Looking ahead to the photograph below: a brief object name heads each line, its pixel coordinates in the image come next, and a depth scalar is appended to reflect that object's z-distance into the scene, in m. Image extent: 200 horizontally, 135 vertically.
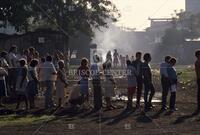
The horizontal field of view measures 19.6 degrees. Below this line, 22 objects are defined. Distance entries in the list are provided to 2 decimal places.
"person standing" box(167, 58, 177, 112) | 19.92
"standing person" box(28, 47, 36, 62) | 24.58
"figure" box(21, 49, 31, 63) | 24.34
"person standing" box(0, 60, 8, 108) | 20.52
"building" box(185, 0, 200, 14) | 186.62
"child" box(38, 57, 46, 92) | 20.67
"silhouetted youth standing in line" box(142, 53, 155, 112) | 20.28
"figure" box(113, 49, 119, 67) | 53.22
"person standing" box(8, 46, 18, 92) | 23.09
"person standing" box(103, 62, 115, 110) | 20.78
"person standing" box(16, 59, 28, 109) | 20.23
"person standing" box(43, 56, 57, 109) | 20.53
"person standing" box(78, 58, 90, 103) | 20.34
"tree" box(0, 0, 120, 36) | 48.88
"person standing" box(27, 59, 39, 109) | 20.34
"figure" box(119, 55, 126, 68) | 52.65
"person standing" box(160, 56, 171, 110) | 20.00
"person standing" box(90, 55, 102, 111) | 20.45
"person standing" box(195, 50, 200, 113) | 20.00
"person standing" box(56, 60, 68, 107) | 20.61
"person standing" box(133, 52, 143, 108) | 20.35
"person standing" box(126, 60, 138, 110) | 20.63
